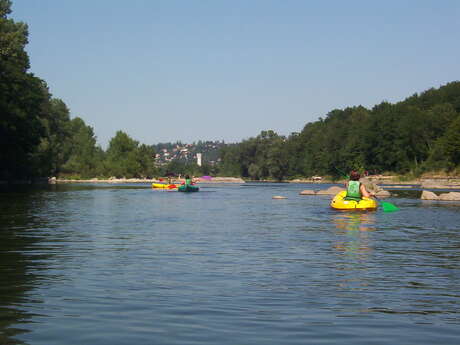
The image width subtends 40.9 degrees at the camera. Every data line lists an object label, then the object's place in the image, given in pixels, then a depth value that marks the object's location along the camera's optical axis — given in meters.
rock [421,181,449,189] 99.11
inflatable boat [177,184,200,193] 72.88
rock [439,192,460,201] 51.32
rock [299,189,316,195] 69.00
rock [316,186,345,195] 65.71
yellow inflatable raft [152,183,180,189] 81.69
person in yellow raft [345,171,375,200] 33.34
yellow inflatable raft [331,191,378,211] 33.91
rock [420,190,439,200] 52.19
